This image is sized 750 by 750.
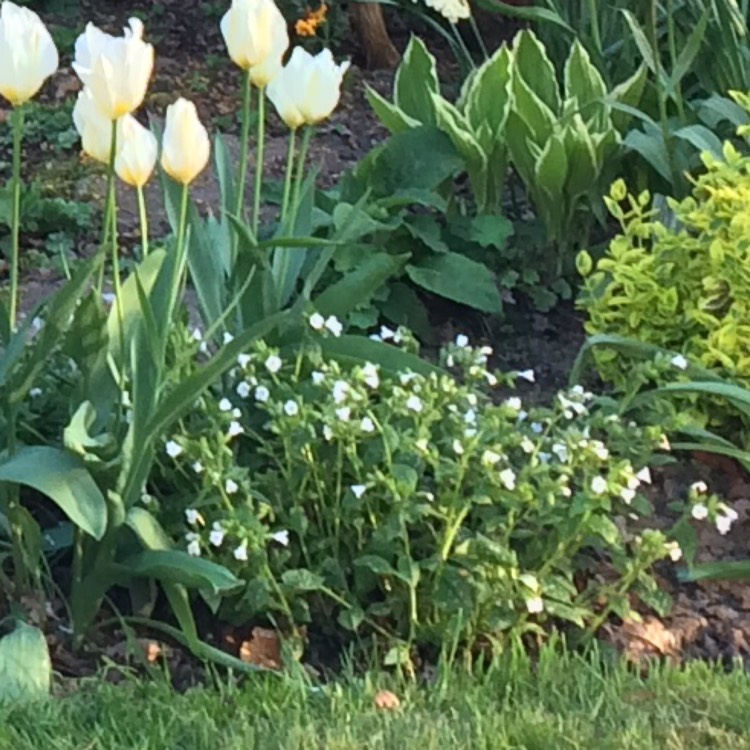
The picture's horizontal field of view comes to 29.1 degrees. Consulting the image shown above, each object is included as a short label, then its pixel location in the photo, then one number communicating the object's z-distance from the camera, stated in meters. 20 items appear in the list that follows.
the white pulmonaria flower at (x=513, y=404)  2.68
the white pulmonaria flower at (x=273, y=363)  2.74
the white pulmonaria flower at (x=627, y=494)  2.61
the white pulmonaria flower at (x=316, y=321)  2.89
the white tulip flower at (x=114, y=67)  2.17
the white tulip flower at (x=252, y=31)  2.45
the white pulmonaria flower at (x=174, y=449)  2.57
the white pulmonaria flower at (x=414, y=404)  2.64
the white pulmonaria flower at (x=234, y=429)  2.62
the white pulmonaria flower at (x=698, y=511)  2.63
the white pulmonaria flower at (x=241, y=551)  2.49
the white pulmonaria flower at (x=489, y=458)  2.57
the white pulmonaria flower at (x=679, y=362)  2.94
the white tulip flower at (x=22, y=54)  2.25
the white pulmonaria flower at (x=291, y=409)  2.64
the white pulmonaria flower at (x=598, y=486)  2.57
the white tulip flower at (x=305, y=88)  2.63
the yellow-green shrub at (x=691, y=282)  3.12
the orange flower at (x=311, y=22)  5.41
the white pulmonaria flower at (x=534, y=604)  2.56
